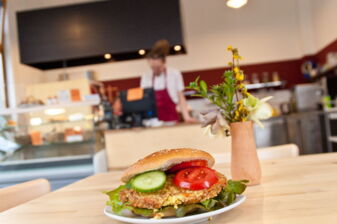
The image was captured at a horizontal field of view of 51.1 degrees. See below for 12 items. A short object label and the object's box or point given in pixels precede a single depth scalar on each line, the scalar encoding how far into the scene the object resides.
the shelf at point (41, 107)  3.18
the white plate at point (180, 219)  0.69
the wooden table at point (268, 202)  0.74
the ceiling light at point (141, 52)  4.54
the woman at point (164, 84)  3.67
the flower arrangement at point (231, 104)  1.05
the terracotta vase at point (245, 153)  1.08
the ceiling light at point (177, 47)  4.39
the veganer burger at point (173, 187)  0.72
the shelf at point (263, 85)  6.52
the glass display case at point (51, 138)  2.99
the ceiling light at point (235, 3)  2.09
